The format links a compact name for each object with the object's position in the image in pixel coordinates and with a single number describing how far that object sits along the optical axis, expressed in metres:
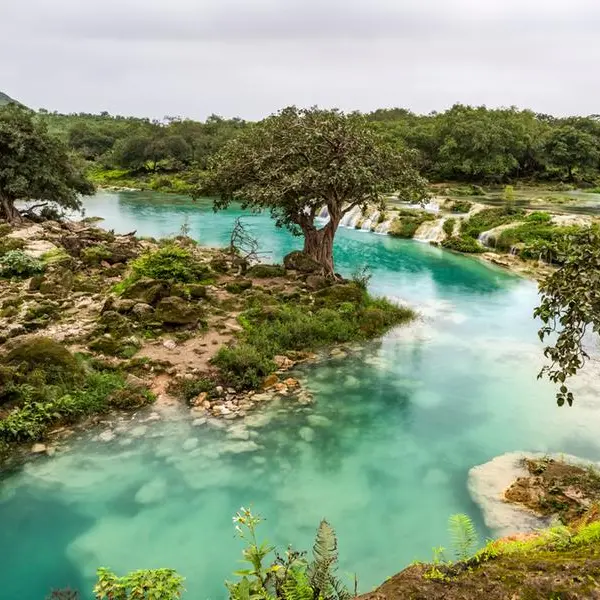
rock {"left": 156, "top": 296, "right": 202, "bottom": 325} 17.52
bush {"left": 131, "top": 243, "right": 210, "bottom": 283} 21.48
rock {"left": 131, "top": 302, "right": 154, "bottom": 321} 17.70
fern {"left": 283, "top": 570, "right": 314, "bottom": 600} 5.68
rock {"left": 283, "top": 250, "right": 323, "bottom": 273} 24.03
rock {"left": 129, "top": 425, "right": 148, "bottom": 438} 12.50
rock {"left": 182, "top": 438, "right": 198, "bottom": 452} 12.09
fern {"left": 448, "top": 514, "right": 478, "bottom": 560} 6.71
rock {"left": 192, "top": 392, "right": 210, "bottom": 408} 13.88
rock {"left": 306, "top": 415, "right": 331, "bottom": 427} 13.33
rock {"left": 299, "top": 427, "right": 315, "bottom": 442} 12.73
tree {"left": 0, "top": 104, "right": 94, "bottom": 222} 30.80
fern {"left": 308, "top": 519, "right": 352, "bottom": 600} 6.04
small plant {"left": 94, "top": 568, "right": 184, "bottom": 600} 6.66
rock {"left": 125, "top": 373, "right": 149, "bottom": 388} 14.13
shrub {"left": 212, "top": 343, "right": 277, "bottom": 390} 14.73
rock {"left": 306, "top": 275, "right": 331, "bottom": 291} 22.02
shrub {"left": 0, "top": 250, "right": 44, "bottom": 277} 22.38
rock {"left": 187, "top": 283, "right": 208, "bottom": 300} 20.02
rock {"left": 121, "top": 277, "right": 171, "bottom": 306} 18.64
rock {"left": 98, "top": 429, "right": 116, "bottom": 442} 12.29
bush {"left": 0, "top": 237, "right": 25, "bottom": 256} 24.90
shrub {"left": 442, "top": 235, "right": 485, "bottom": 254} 34.62
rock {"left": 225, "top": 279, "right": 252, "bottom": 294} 21.42
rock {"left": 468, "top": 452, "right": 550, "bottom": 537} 9.79
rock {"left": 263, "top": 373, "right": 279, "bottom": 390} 14.87
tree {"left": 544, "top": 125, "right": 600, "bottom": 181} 63.06
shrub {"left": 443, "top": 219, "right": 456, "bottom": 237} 37.94
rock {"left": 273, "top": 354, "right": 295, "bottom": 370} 16.25
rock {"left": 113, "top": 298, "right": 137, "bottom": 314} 17.94
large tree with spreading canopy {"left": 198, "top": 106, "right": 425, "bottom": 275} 20.91
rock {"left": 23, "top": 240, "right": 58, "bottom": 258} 25.23
